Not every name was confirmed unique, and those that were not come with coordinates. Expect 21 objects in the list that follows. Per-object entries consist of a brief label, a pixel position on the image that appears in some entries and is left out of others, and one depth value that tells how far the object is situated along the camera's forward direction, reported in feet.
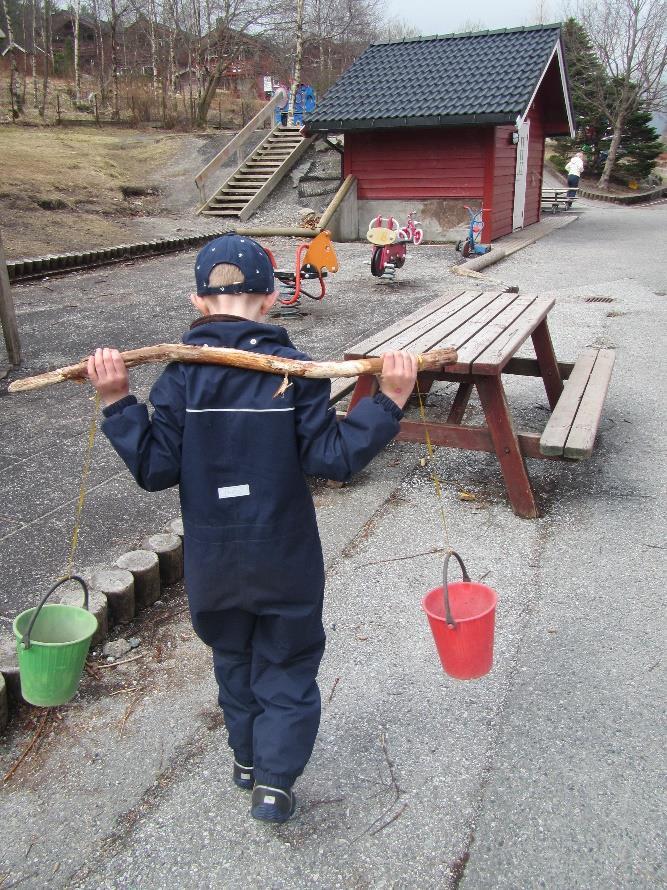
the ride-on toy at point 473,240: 46.39
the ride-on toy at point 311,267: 31.55
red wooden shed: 51.55
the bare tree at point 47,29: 114.93
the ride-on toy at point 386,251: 37.58
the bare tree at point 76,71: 109.19
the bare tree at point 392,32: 184.33
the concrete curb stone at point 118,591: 10.77
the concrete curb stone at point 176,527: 12.30
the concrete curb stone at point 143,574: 11.24
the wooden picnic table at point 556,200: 81.05
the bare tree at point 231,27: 106.73
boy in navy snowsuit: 6.86
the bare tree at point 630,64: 108.37
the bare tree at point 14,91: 84.07
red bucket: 7.67
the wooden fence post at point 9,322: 23.09
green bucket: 7.36
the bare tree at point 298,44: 91.86
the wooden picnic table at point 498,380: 13.96
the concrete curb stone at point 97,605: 10.28
